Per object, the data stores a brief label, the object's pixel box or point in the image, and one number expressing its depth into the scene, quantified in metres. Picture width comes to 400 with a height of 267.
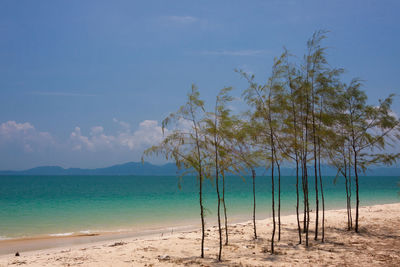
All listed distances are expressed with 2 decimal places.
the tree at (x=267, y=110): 10.17
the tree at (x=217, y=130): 9.21
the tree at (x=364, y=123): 13.12
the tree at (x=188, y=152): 8.92
